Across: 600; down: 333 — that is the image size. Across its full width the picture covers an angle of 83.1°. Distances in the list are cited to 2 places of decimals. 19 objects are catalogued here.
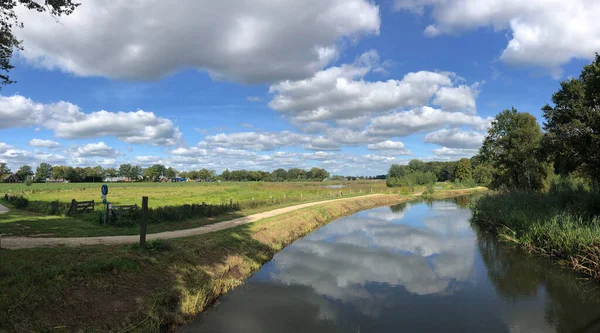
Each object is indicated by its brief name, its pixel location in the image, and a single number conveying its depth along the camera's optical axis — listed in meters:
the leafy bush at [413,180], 79.81
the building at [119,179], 177.23
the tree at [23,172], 139.25
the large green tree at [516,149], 35.22
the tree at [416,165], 117.99
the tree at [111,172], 173.62
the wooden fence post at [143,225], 11.01
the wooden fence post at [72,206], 21.06
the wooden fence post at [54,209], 21.95
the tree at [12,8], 9.70
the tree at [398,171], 103.57
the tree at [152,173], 192.88
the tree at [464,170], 116.44
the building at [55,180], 154.48
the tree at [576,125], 17.59
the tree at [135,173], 191.61
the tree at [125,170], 191.75
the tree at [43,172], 149.12
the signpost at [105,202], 16.53
